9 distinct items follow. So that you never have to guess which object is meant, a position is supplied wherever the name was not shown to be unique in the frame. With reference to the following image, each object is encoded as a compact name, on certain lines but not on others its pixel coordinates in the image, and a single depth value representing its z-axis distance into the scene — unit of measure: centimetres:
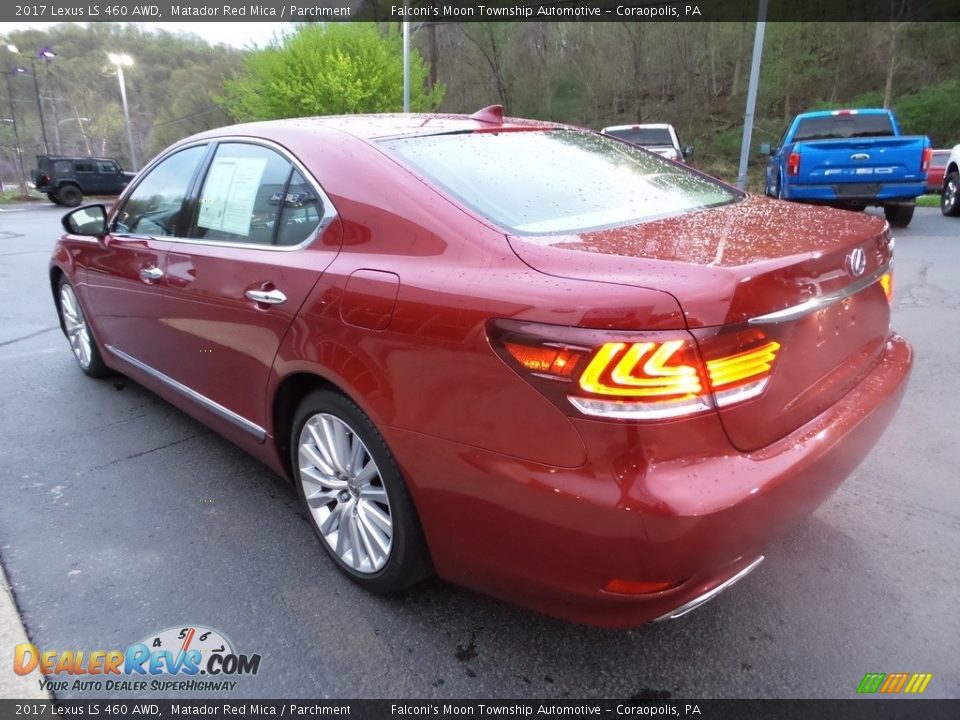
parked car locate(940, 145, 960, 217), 1100
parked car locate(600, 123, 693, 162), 1407
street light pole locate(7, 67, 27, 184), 3730
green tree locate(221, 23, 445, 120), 2933
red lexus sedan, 152
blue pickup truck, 911
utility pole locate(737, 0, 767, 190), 1365
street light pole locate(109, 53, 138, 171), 3516
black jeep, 2555
